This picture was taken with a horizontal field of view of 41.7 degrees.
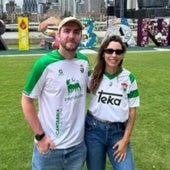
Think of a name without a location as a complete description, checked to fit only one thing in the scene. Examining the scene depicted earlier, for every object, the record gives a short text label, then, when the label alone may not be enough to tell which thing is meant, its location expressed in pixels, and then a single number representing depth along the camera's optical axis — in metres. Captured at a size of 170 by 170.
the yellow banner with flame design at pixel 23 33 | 10.88
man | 1.61
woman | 1.76
